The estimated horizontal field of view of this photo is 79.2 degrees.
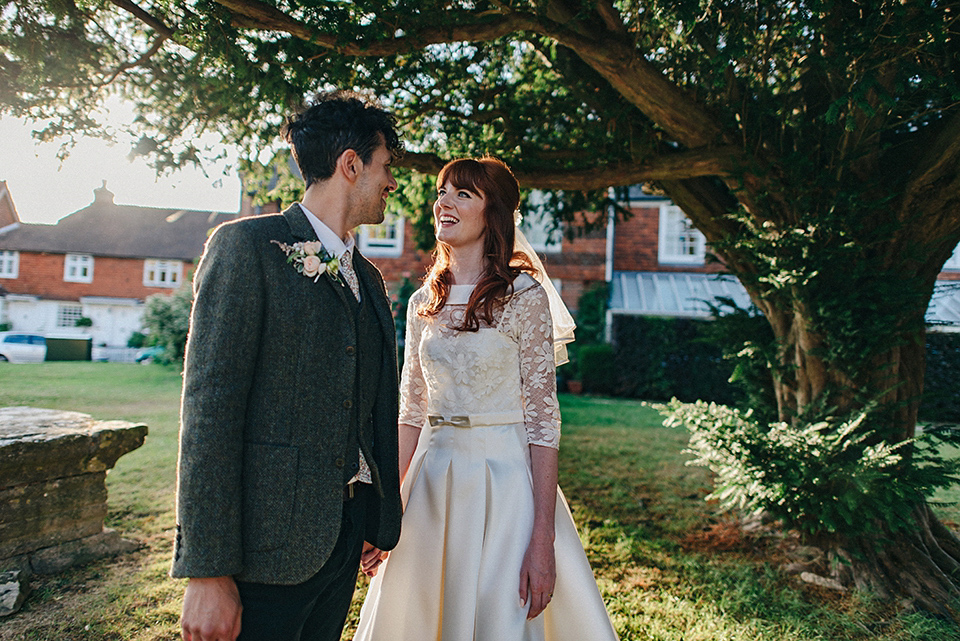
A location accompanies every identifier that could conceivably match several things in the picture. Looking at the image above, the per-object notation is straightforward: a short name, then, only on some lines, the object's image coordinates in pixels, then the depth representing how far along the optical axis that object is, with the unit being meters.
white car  16.39
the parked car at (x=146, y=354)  23.66
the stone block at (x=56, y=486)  4.02
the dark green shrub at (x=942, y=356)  12.17
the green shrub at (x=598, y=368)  16.61
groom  1.55
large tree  3.62
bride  2.33
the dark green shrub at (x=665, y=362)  15.48
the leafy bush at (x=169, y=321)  18.78
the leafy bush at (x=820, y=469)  4.07
